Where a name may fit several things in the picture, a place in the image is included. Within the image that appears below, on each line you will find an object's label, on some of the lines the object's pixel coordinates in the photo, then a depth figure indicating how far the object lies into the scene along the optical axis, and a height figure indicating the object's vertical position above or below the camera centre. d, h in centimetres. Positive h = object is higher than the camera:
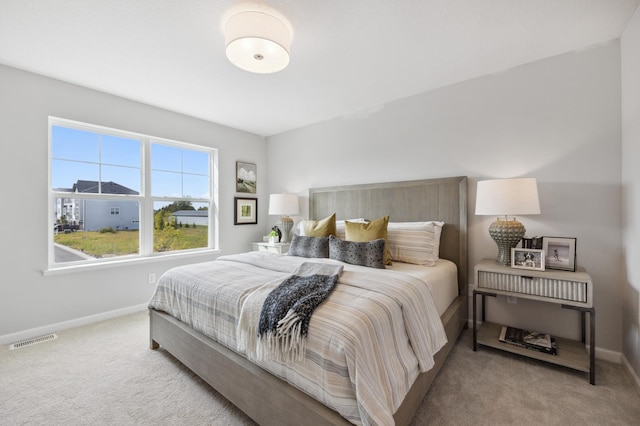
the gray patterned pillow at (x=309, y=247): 270 -35
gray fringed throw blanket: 127 -52
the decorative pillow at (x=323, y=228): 296 -18
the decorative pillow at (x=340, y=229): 296 -19
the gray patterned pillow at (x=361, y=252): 229 -36
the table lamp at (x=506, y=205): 208 +6
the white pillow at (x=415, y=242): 248 -29
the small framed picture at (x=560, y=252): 210 -33
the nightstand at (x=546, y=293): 186 -63
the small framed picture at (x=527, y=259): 208 -38
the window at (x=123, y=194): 284 +24
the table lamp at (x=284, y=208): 395 +7
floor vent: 235 -116
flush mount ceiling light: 165 +111
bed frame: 130 -85
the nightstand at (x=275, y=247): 385 -51
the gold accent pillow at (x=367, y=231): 257 -18
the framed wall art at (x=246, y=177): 428 +59
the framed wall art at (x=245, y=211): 427 +3
